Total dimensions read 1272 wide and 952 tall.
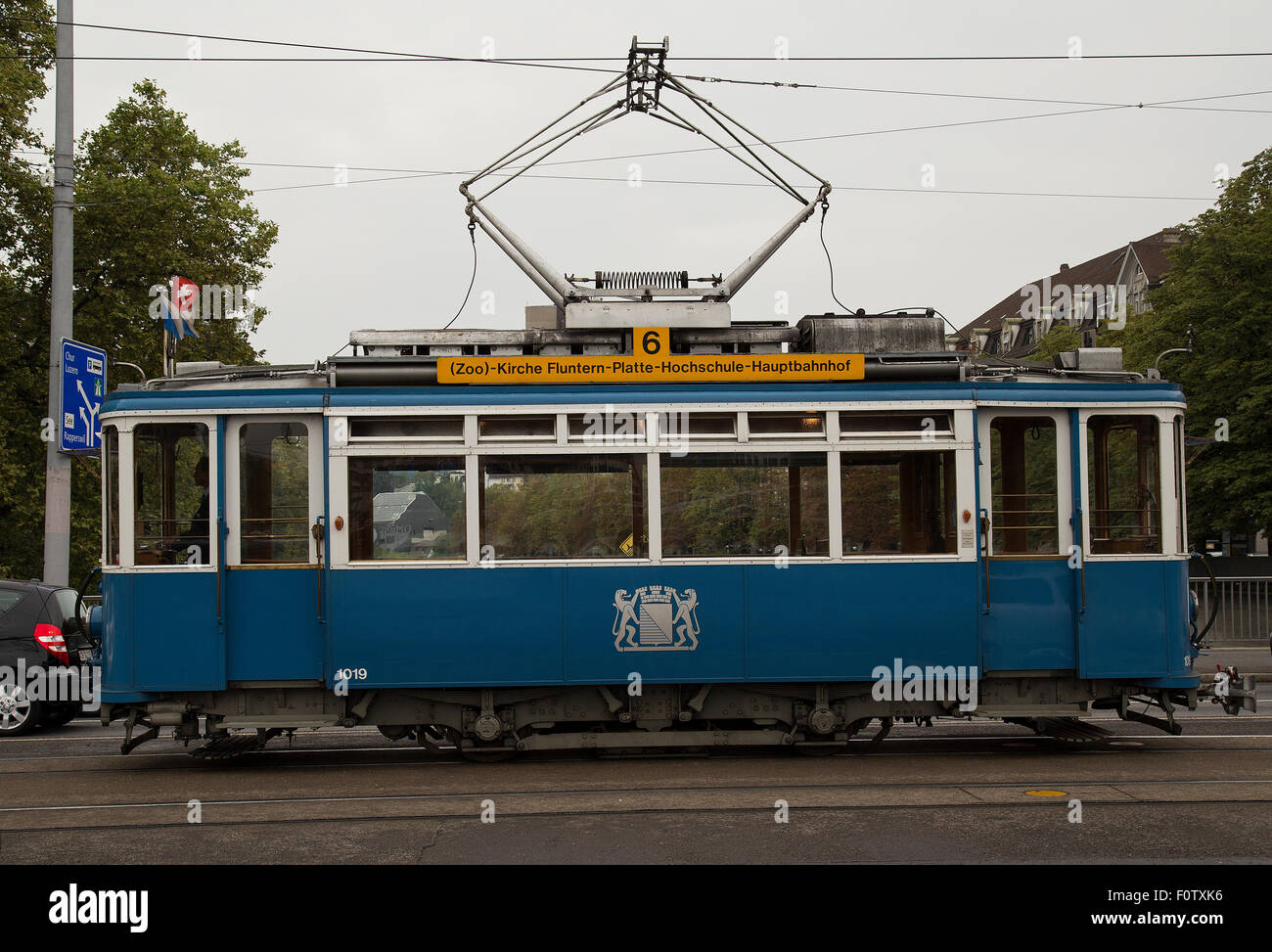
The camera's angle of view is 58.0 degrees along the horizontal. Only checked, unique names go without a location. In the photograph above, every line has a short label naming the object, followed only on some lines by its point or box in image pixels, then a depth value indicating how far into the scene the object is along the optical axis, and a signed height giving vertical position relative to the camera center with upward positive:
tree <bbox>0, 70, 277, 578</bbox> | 25.55 +5.80
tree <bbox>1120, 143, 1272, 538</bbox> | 29.28 +4.01
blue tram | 9.16 -0.48
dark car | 11.95 -1.48
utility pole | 14.37 +2.73
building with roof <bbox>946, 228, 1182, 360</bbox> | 56.37 +11.44
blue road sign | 14.12 +1.40
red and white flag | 11.41 +2.14
